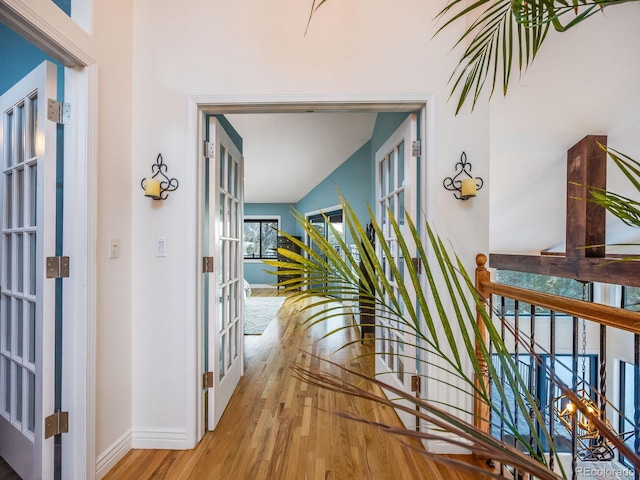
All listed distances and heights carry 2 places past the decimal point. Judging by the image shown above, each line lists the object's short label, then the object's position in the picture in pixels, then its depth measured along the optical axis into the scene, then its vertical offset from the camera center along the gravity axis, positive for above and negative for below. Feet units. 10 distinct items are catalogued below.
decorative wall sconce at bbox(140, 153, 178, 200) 5.86 +1.00
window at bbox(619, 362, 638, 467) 17.10 -7.62
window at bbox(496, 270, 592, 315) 17.60 -2.42
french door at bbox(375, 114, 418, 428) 6.23 +0.81
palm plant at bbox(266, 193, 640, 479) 1.68 -0.74
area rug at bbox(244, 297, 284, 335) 13.91 -4.06
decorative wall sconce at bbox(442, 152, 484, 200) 5.77 +1.06
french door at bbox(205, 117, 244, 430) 6.39 -0.87
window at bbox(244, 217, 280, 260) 27.32 -0.17
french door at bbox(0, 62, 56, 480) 4.66 -0.64
